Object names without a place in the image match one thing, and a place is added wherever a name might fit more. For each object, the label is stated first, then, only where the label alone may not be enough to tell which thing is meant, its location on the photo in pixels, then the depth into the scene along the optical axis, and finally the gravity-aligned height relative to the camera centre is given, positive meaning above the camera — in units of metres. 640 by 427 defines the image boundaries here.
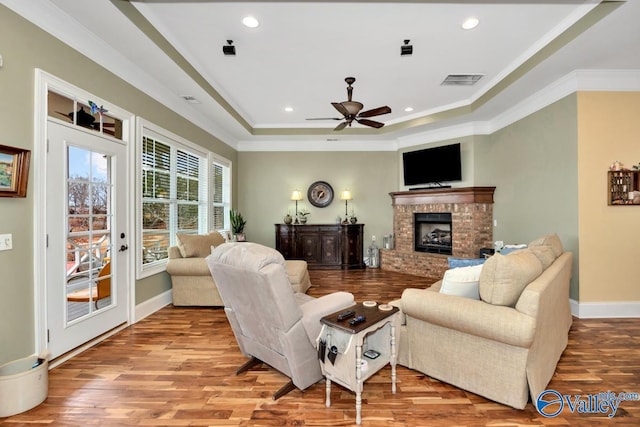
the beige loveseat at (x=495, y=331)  1.83 -0.80
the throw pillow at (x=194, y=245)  4.13 -0.45
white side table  1.79 -0.88
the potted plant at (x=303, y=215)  6.77 -0.05
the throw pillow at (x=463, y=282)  2.17 -0.52
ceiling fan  3.64 +1.30
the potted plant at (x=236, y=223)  6.34 -0.21
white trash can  1.86 -1.11
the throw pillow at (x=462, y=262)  3.10 -0.54
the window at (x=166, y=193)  3.83 +0.32
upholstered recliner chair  1.85 -0.67
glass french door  2.51 -0.22
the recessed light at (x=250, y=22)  2.78 +1.84
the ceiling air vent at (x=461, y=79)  4.03 +1.87
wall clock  6.92 +0.45
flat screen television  5.75 +0.97
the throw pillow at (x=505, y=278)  1.91 -0.44
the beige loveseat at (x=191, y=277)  3.93 -0.87
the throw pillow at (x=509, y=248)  3.19 -0.41
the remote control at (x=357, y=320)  1.83 -0.68
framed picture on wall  2.06 +0.32
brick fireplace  5.46 -0.24
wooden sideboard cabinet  6.55 -0.67
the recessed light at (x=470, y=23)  2.82 +1.84
